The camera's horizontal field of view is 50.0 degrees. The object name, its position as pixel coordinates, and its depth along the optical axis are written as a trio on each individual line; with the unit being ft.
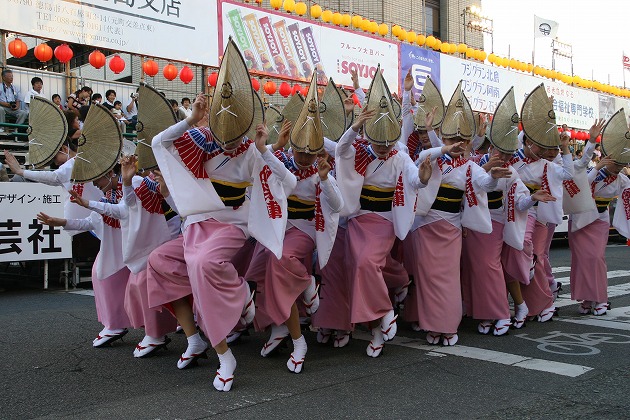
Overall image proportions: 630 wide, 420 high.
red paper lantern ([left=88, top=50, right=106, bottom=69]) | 39.70
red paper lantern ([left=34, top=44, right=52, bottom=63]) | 37.81
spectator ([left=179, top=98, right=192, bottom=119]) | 41.60
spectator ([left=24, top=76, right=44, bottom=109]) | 36.18
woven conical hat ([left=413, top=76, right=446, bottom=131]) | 21.01
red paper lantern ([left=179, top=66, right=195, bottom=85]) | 44.65
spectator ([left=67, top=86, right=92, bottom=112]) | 34.28
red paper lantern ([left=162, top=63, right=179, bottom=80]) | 43.50
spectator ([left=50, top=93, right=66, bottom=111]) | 36.38
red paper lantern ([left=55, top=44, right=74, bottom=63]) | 38.28
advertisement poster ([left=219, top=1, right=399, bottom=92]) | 47.16
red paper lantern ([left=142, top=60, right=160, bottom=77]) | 42.01
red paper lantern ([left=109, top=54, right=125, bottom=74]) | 42.06
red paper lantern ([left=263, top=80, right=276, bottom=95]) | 49.16
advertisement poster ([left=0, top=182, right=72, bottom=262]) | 27.94
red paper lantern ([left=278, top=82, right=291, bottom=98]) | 50.70
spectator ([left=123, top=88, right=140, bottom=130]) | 38.73
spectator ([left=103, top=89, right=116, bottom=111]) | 39.52
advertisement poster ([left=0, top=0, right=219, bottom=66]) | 37.17
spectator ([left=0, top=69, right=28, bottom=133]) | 35.41
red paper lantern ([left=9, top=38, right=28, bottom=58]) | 38.14
